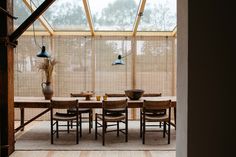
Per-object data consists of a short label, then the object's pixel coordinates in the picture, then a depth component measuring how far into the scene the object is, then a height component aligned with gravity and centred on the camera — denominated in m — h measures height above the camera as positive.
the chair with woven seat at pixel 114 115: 4.42 -0.77
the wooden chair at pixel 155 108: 4.45 -0.61
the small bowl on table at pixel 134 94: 5.07 -0.41
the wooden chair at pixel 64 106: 4.41 -0.57
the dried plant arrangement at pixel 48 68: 5.24 +0.12
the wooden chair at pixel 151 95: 5.90 -0.50
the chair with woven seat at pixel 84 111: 5.25 -0.80
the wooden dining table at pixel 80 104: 4.76 -0.57
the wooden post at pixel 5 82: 3.68 -0.12
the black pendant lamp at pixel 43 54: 4.84 +0.38
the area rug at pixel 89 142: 4.22 -1.25
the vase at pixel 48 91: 5.21 -0.36
